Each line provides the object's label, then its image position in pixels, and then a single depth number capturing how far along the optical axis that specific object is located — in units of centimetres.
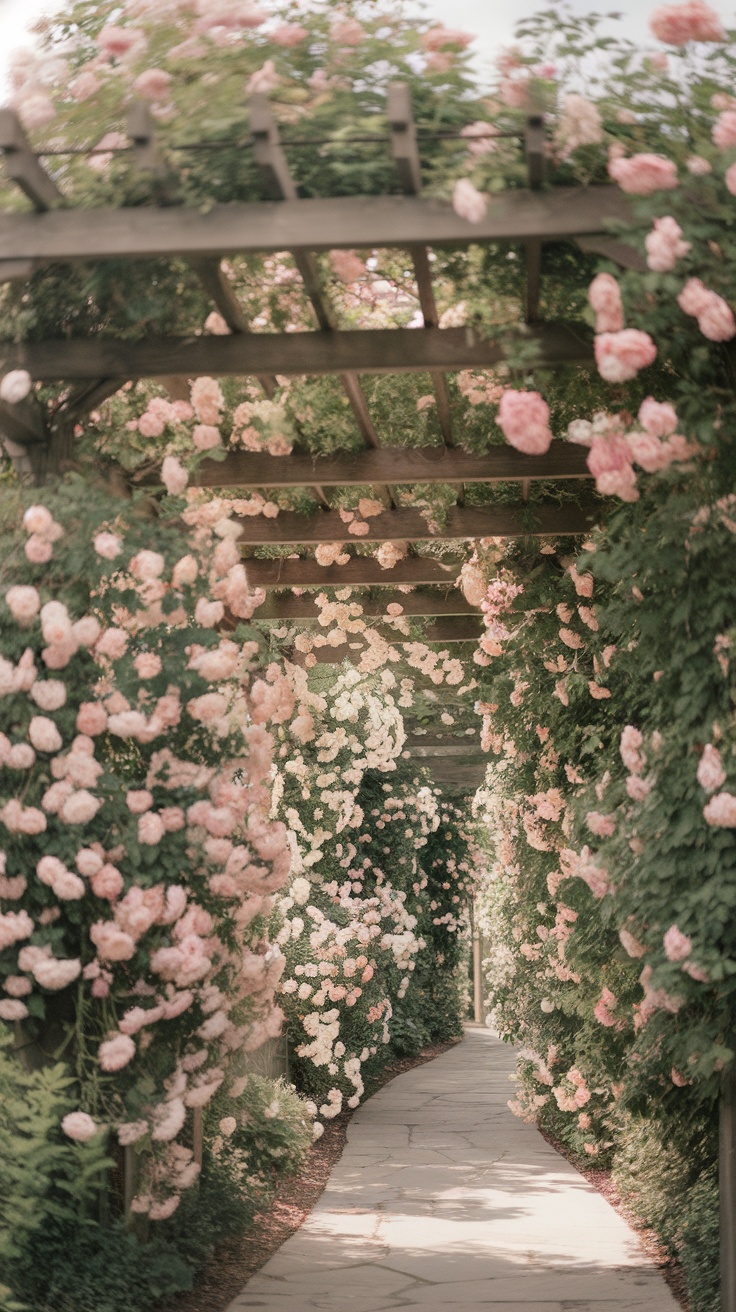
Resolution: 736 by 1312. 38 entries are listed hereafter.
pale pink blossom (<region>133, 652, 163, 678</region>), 398
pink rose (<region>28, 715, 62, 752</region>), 387
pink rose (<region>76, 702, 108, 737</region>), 391
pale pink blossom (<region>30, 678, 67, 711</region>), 391
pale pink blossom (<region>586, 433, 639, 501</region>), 352
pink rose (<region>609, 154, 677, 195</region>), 317
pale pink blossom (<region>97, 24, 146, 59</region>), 340
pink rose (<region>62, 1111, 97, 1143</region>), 379
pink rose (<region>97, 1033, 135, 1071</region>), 389
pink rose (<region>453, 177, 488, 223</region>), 311
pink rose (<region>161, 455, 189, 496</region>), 425
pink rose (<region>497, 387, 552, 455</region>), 351
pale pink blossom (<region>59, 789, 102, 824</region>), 382
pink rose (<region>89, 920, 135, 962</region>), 387
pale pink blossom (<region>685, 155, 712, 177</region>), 325
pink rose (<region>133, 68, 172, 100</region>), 328
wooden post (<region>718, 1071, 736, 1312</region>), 381
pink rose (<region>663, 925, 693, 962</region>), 351
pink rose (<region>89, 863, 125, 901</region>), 384
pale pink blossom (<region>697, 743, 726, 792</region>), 349
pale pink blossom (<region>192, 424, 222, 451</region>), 432
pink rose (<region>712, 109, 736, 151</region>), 317
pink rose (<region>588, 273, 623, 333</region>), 325
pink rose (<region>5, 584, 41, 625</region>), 391
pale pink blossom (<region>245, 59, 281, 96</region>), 327
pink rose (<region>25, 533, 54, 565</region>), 397
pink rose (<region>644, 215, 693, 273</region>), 316
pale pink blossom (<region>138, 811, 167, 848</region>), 392
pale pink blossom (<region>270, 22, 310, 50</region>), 344
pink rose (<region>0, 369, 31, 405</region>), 378
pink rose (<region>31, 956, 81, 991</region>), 382
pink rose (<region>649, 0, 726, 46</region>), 323
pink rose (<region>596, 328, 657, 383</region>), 323
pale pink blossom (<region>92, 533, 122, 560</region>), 397
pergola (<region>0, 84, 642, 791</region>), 326
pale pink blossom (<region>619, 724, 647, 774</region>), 394
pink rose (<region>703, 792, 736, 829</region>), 344
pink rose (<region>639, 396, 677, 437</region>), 336
